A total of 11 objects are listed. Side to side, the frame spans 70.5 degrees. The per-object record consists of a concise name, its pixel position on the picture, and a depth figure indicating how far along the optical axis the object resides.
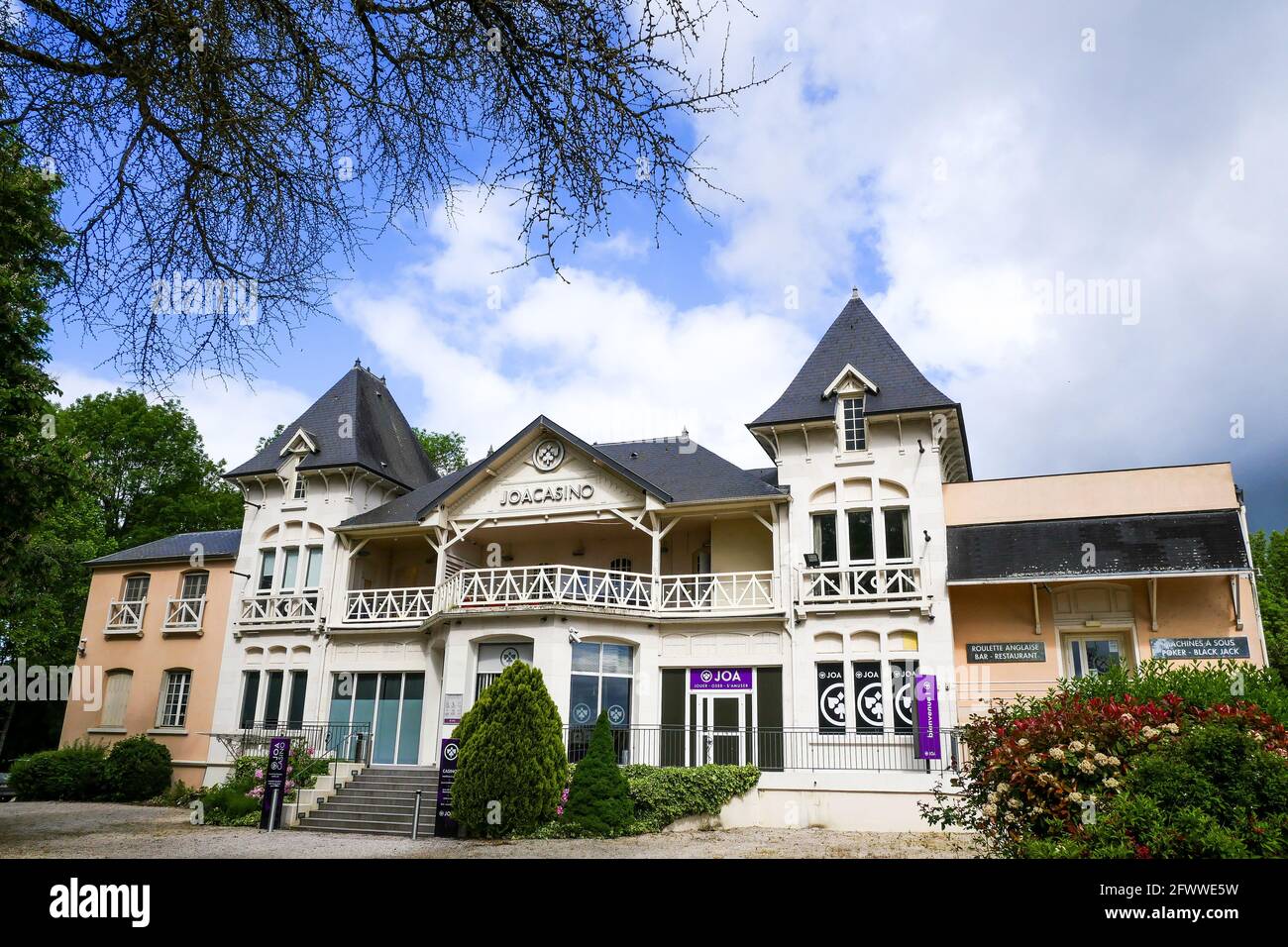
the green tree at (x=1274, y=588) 35.94
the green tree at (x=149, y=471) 38.31
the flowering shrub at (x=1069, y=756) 7.07
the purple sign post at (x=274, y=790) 19.03
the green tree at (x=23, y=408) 13.32
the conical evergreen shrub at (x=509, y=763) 16.50
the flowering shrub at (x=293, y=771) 20.67
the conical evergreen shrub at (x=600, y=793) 16.52
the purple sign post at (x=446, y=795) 17.11
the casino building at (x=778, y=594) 20.00
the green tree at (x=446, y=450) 43.78
